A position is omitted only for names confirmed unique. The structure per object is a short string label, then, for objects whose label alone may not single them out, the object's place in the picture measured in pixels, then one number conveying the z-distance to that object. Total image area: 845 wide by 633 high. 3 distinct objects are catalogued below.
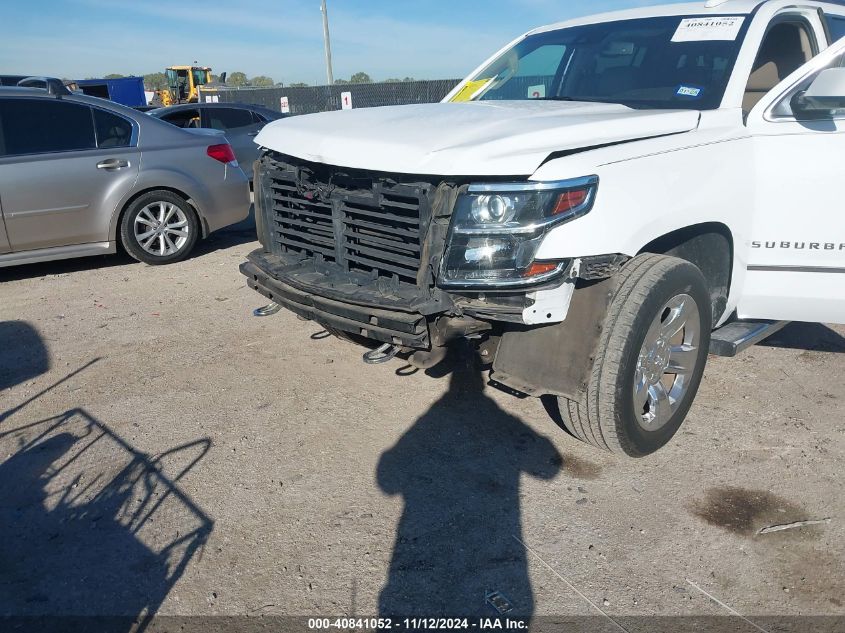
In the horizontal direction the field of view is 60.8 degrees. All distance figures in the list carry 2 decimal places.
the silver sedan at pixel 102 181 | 6.23
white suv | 2.88
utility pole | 28.43
